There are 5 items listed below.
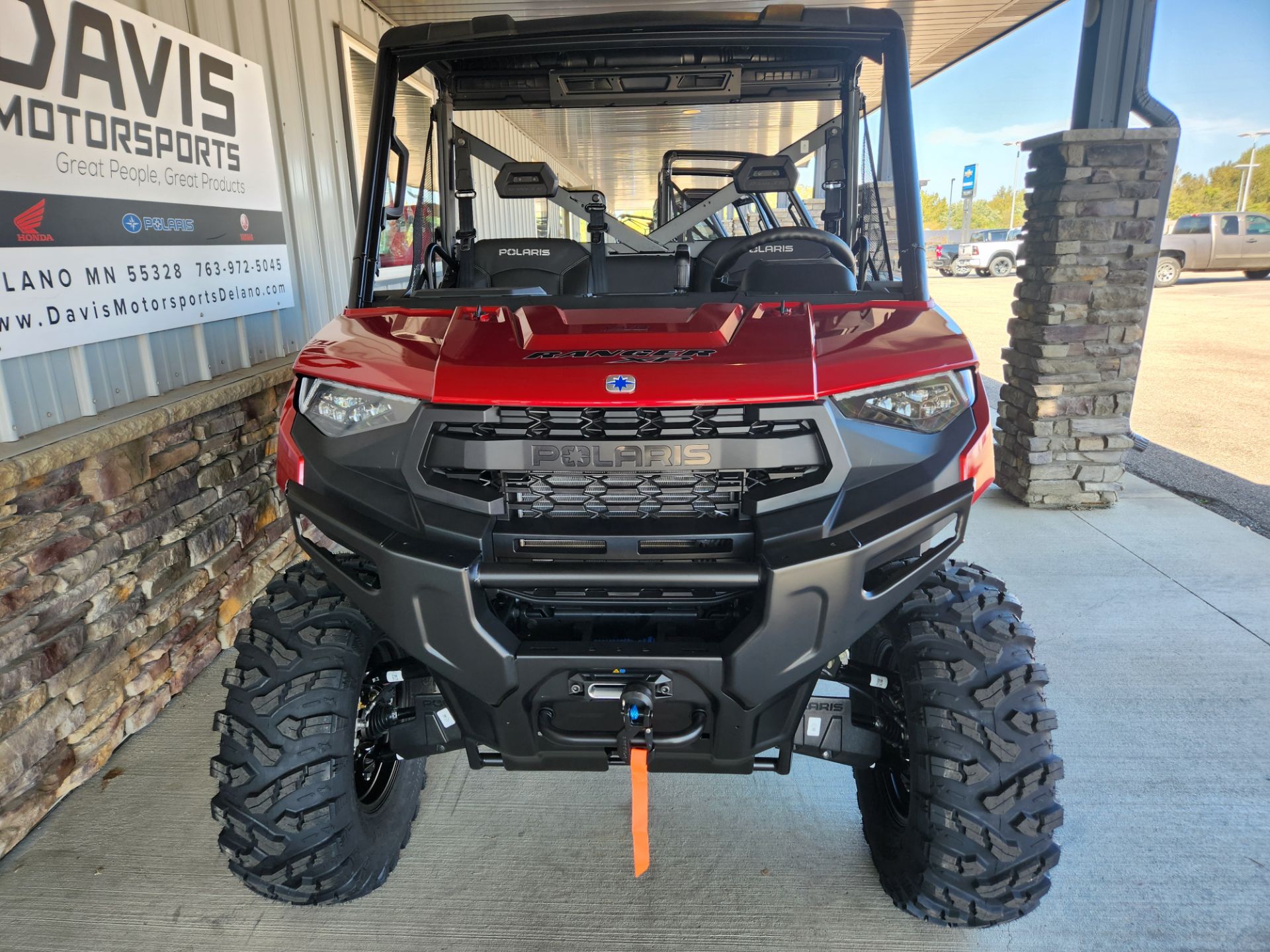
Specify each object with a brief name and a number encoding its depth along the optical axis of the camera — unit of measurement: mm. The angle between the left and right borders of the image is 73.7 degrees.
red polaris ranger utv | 1685
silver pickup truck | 19641
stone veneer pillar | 4703
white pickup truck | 28531
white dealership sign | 2449
